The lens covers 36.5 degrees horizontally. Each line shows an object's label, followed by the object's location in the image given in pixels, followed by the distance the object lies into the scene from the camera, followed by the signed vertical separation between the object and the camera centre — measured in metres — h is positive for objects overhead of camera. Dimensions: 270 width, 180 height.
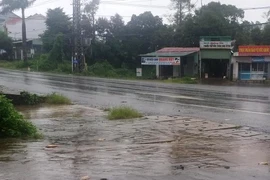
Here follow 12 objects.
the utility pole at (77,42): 44.91 +2.80
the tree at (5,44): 67.69 +3.90
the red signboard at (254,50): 41.62 +1.65
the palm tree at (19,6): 56.38 +8.65
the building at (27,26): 86.12 +8.92
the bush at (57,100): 17.45 -1.40
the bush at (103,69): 50.50 -0.27
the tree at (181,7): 64.44 +9.43
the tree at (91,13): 59.62 +8.11
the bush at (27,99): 17.16 -1.33
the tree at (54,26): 64.37 +6.56
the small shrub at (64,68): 50.87 -0.11
